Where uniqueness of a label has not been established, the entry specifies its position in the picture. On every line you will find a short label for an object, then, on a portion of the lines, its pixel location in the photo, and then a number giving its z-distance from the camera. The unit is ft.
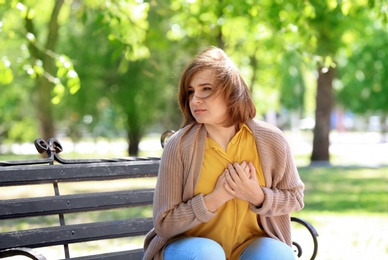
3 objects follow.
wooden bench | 15.84
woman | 12.70
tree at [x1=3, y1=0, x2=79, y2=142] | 78.28
